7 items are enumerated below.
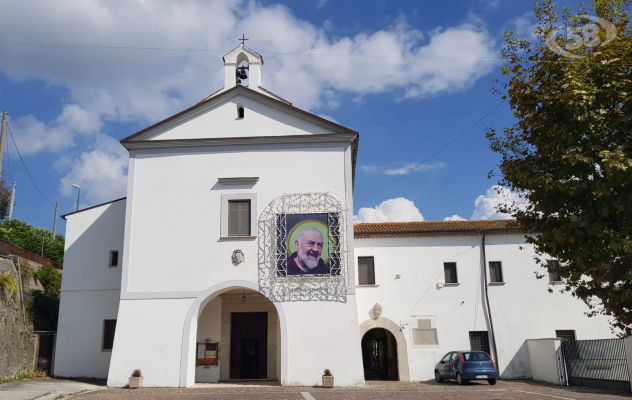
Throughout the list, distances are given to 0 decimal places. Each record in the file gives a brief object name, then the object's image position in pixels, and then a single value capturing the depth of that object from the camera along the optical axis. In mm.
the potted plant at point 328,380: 18156
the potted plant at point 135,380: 18375
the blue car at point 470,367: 19547
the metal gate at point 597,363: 17016
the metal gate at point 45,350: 21719
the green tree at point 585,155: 7453
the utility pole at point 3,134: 23719
